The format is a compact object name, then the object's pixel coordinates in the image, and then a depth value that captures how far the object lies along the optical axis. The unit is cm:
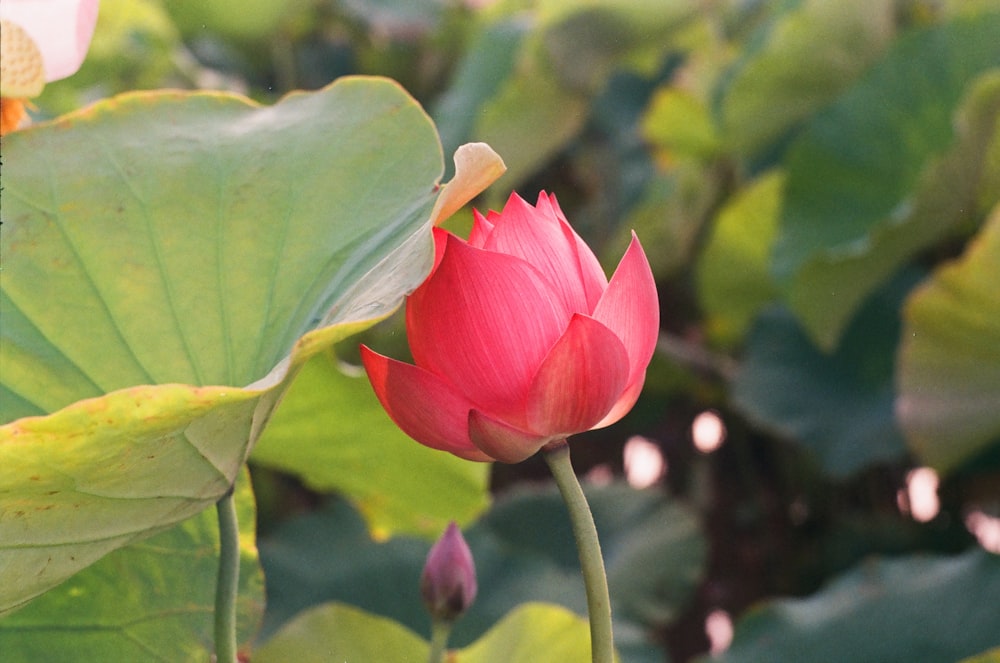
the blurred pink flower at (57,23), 210
